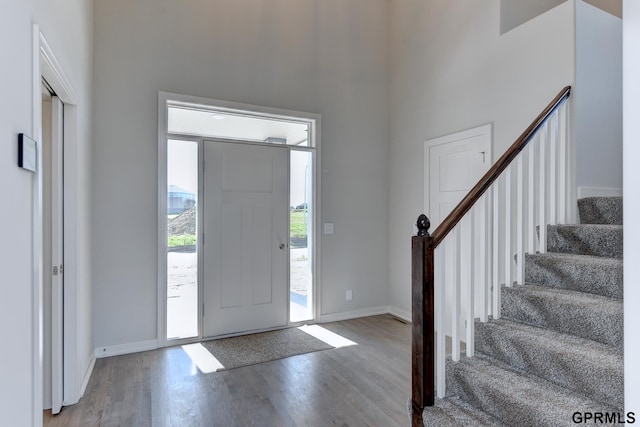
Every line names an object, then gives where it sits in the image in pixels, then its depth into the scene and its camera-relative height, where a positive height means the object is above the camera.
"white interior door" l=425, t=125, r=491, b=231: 3.51 +0.53
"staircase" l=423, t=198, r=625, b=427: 1.59 -0.67
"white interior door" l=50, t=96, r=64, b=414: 2.37 -0.32
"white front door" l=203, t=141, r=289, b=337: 3.75 -0.23
